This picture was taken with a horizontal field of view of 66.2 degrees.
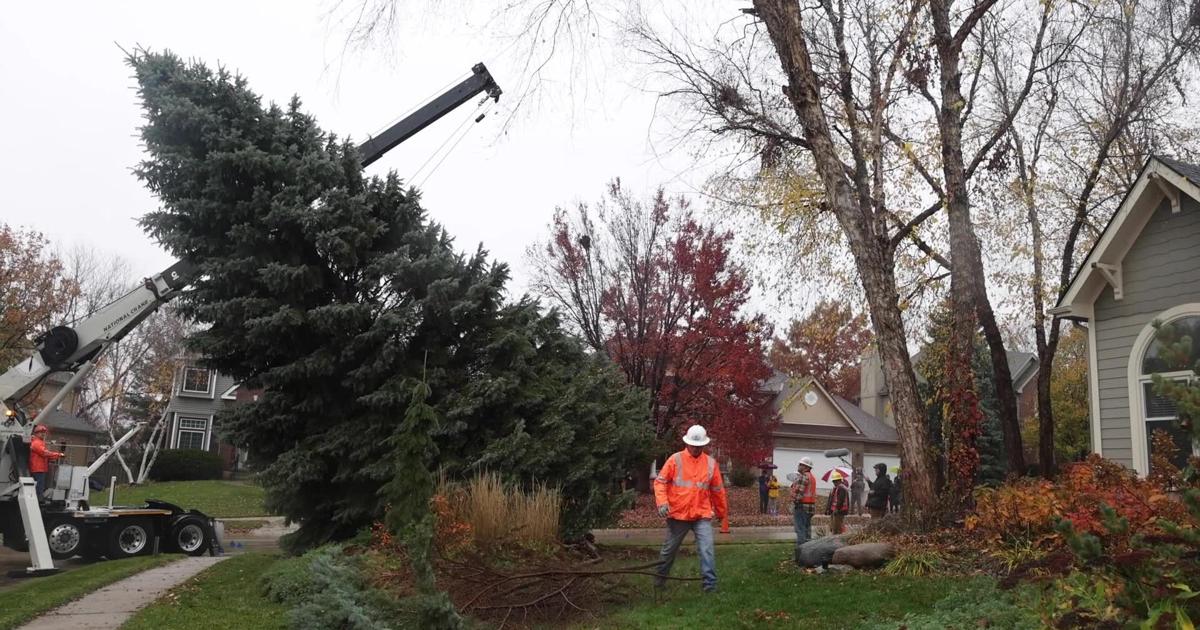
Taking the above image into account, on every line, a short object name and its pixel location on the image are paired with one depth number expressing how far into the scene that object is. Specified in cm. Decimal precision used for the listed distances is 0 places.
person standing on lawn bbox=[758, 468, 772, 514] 2792
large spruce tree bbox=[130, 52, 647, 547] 1276
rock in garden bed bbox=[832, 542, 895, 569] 922
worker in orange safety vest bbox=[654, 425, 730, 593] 872
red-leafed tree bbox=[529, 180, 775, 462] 2491
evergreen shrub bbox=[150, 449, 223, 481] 3900
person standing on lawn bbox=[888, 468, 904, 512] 2205
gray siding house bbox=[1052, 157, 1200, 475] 1216
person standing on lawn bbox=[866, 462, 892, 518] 1989
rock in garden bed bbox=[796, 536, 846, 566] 959
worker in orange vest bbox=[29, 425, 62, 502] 1529
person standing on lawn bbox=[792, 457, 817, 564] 1349
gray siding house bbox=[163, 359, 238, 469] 4394
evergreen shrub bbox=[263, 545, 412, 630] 695
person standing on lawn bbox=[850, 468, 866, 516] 2683
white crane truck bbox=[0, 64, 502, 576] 1452
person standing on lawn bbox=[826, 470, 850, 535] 1591
